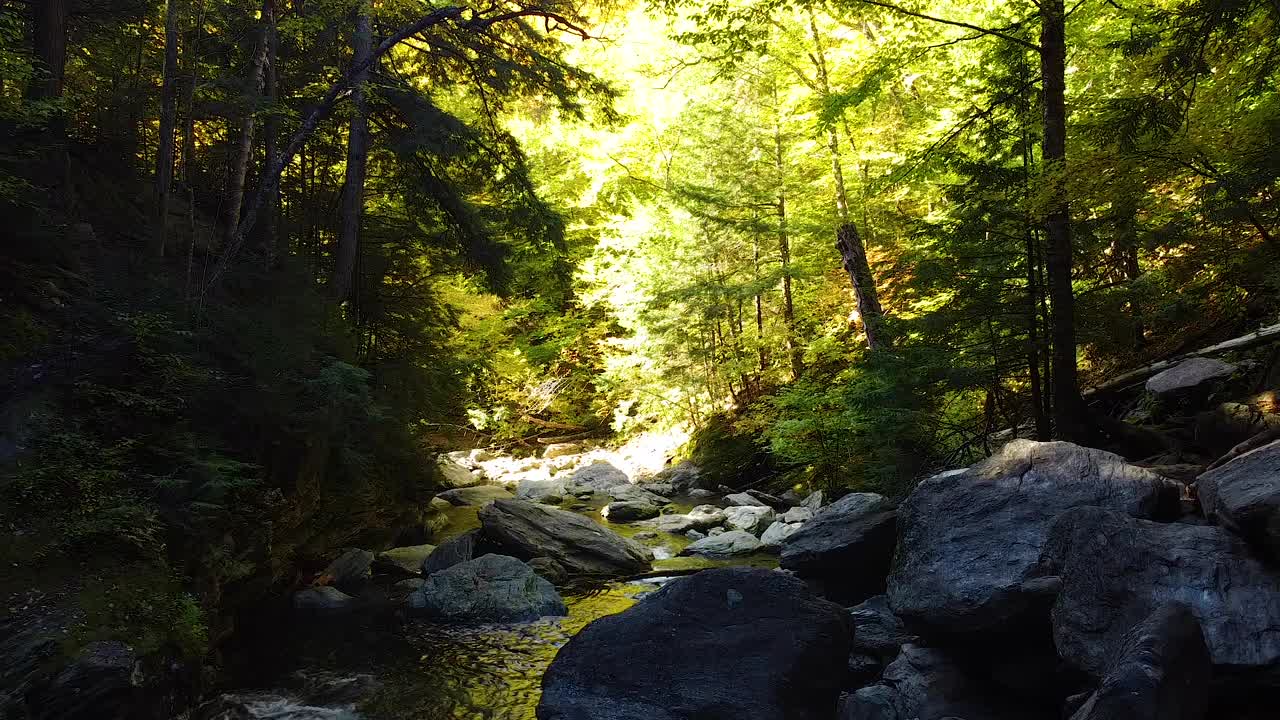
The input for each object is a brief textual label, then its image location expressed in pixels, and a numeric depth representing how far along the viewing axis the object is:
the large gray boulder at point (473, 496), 14.67
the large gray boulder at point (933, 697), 4.55
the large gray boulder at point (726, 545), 10.26
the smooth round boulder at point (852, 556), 7.30
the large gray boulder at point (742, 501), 13.44
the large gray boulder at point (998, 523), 4.82
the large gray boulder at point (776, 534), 10.34
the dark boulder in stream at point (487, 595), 7.73
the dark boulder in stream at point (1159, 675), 3.25
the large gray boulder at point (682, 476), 16.45
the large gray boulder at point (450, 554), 9.47
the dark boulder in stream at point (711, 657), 4.71
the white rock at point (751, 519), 11.64
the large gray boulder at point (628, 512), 13.74
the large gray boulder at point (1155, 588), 3.74
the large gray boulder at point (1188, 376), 6.83
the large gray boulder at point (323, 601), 7.86
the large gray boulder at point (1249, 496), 3.88
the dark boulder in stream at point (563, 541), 9.66
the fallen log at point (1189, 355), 6.41
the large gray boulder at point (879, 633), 5.72
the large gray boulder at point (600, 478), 17.56
